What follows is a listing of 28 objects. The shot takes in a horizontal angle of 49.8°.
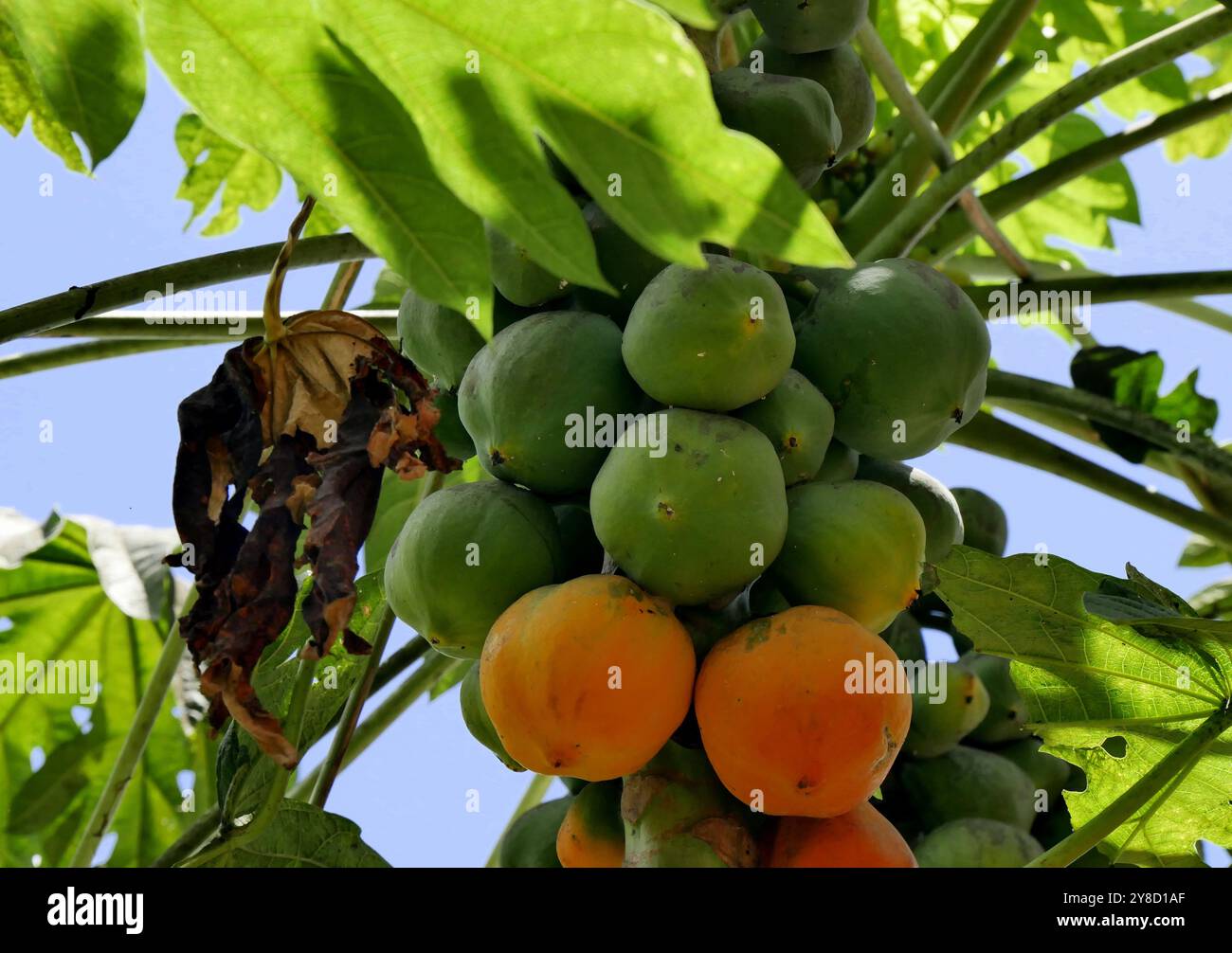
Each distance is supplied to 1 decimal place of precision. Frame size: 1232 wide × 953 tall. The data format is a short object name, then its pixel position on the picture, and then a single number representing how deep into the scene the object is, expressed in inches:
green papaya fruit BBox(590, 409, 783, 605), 45.8
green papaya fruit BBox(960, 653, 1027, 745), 69.6
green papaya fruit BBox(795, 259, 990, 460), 51.8
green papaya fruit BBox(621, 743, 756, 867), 46.3
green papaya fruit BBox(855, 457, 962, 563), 55.7
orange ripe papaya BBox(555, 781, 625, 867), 51.5
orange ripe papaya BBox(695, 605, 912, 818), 43.8
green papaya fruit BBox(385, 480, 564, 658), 49.3
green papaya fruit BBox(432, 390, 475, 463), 60.1
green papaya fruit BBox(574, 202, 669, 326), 54.7
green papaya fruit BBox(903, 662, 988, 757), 66.2
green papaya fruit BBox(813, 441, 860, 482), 54.8
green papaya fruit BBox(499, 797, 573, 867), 57.3
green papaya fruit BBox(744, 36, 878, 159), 66.1
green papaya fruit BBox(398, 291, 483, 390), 56.4
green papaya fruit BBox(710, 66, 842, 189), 58.6
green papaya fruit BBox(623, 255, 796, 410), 47.9
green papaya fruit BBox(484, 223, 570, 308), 54.1
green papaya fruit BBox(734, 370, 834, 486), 50.4
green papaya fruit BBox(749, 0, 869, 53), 62.5
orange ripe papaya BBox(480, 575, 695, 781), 44.4
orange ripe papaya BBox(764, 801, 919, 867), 46.1
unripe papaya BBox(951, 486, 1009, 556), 77.4
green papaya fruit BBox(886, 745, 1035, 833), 65.8
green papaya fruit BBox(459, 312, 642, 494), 50.7
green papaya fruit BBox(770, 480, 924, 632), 48.5
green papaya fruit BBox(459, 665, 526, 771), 53.9
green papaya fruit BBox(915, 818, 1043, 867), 62.3
